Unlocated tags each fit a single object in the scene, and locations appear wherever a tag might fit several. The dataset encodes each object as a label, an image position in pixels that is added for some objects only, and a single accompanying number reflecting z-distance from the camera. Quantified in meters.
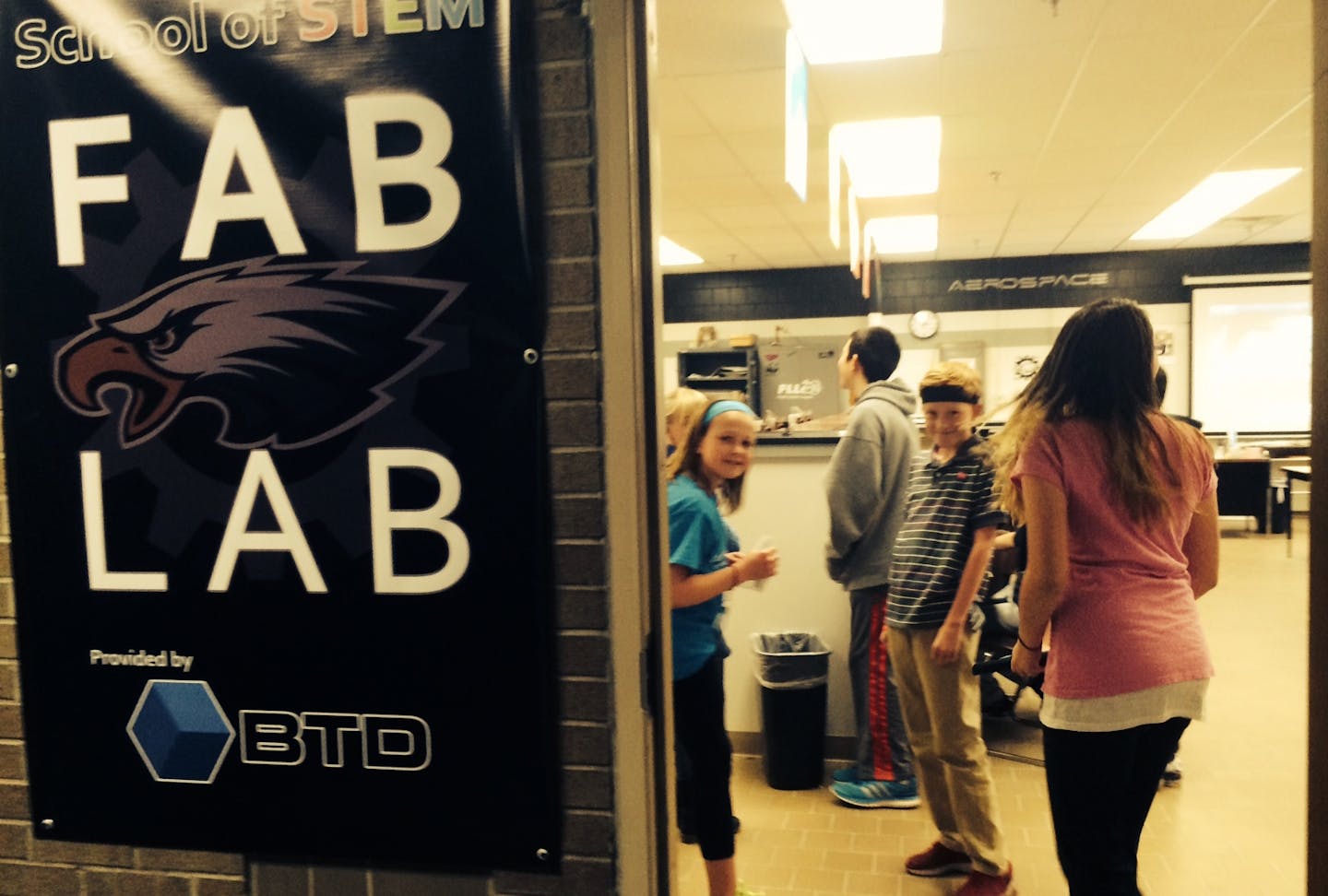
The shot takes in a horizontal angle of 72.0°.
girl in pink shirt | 1.79
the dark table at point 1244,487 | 9.48
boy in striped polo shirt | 2.70
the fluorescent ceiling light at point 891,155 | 5.78
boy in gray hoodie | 3.20
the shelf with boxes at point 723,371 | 11.78
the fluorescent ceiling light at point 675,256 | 10.25
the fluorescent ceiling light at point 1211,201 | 7.44
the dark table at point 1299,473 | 7.19
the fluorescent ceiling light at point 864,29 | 3.96
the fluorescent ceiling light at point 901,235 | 8.98
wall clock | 11.70
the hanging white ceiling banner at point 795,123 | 3.24
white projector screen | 11.03
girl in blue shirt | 2.27
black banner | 1.34
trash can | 3.54
